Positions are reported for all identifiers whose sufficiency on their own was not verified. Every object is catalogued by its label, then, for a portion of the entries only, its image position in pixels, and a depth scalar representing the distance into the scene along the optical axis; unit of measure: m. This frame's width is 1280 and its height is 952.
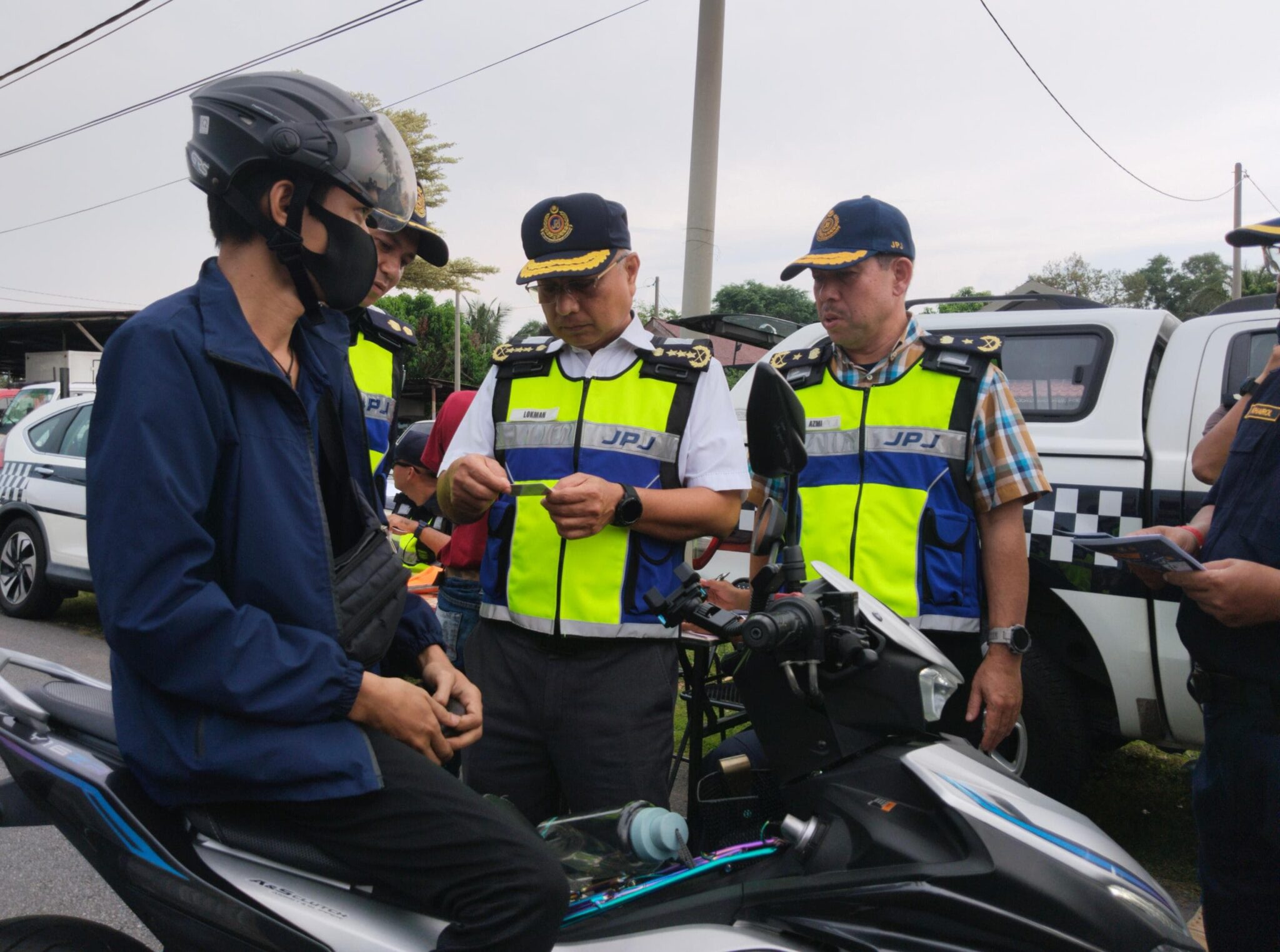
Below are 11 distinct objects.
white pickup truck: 3.63
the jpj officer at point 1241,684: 2.04
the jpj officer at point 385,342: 3.04
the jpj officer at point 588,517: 2.23
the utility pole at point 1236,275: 24.83
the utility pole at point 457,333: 31.55
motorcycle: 1.50
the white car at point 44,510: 7.29
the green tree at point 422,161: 32.78
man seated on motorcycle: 1.34
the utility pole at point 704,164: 7.04
